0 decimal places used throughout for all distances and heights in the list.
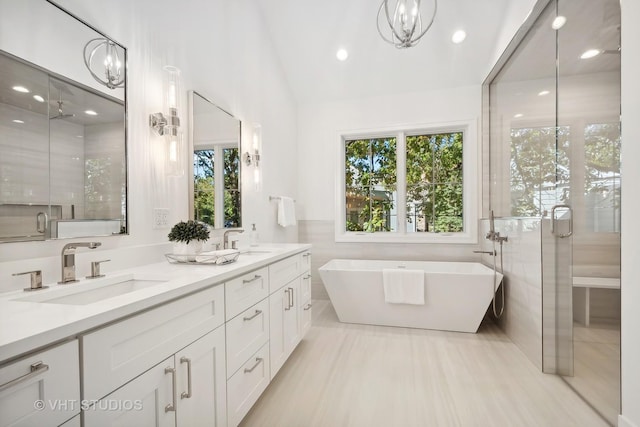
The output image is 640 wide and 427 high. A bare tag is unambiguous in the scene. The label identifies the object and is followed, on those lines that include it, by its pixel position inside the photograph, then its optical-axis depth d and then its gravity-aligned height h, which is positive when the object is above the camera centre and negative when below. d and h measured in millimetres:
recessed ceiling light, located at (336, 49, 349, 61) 3304 +1717
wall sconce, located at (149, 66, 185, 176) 1714 +495
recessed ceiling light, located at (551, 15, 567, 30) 1959 +1244
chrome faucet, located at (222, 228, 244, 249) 2120 -175
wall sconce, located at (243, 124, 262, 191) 2744 +539
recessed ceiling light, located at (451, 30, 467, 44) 3019 +1744
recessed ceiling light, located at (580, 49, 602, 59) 1599 +856
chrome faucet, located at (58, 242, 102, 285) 1137 -171
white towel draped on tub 2752 -672
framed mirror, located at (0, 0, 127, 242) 1058 +332
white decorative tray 1547 -229
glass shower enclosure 1538 +142
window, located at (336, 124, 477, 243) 3559 +313
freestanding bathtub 2674 -809
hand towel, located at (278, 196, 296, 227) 3209 +8
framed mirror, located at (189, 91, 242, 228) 2014 +359
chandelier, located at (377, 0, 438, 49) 1872 +1211
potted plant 1624 -131
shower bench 1561 -415
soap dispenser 2662 -207
